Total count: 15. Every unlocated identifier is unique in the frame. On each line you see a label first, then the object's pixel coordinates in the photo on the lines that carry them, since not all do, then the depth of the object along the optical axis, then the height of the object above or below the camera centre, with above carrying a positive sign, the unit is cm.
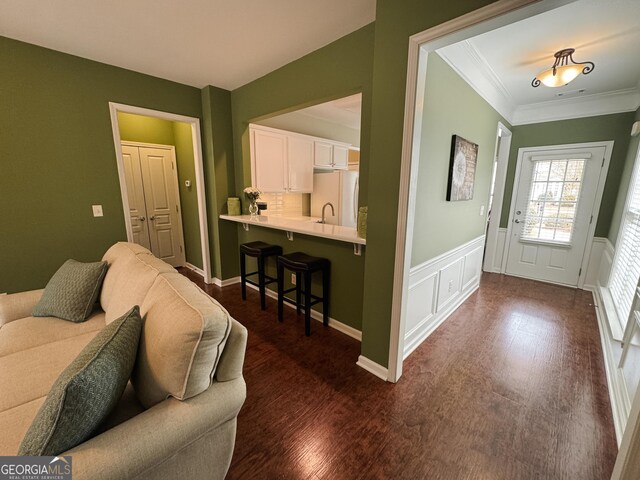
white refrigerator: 407 -3
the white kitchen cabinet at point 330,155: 427 +63
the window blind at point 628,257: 220 -58
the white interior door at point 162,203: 408 -22
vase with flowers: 340 -8
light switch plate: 281 -23
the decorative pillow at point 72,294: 171 -69
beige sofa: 82 -78
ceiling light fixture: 223 +106
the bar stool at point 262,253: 297 -71
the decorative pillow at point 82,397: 74 -64
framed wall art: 241 +24
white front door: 362 -25
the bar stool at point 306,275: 245 -81
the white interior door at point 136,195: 386 -9
